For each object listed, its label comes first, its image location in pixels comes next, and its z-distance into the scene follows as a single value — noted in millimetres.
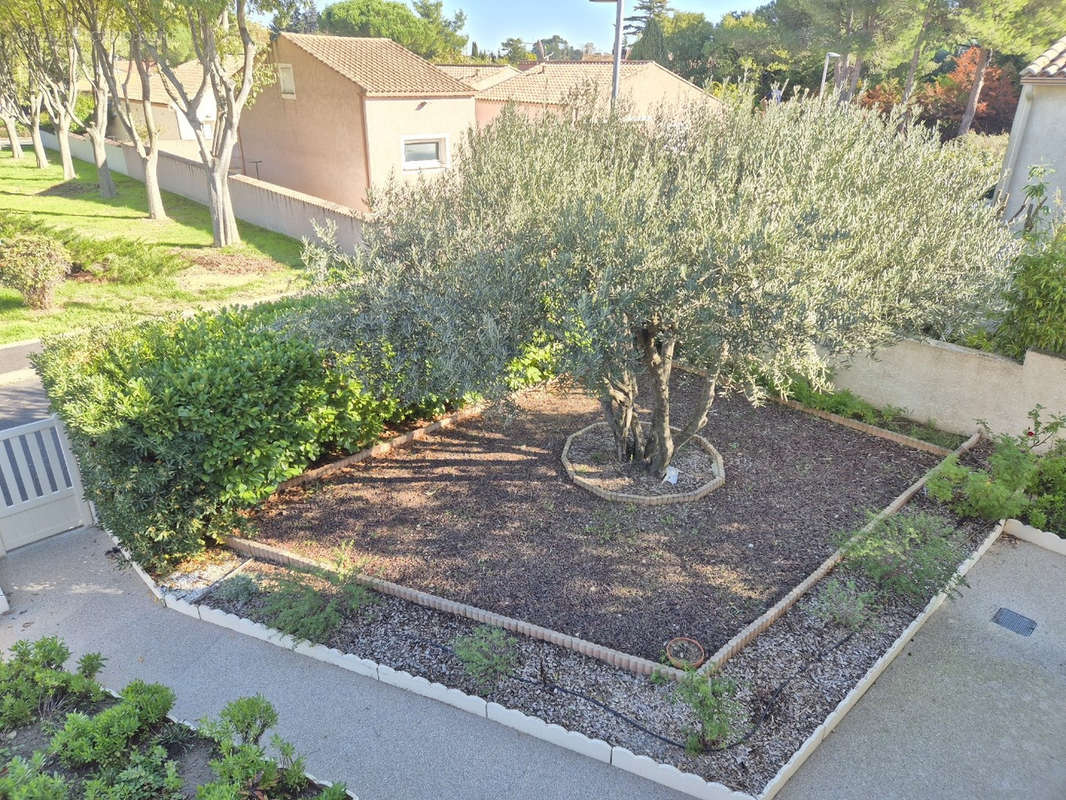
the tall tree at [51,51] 23922
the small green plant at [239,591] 7031
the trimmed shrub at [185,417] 6887
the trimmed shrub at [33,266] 14930
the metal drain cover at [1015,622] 6871
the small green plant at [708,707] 5254
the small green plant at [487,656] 5977
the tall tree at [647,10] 82062
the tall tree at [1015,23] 25391
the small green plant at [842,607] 6582
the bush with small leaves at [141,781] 4211
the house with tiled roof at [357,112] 22453
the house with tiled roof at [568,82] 28656
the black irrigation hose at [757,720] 5473
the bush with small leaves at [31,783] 4031
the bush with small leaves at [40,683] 4980
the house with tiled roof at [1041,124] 15922
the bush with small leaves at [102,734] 4520
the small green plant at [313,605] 6430
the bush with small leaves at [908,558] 6941
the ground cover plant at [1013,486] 8180
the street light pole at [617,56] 11086
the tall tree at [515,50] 93875
